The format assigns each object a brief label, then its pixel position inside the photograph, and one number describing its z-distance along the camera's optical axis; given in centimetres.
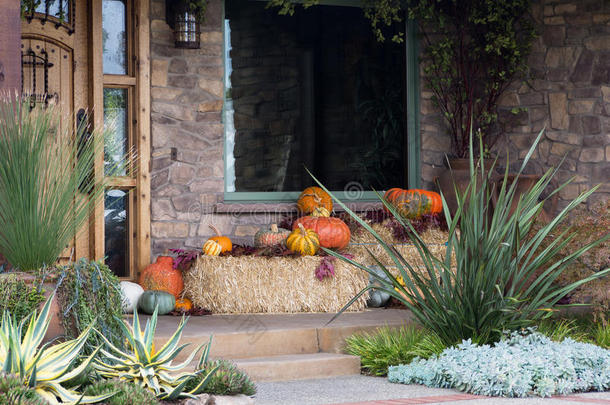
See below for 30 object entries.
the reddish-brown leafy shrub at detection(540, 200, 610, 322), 776
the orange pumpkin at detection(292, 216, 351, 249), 1004
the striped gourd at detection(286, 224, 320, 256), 971
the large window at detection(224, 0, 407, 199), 1128
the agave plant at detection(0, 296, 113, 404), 486
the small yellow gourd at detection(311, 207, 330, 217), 1057
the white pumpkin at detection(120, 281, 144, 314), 953
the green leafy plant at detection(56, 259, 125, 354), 597
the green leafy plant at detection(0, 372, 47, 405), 445
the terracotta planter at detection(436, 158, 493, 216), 1132
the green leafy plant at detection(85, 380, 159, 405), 493
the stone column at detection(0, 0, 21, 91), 633
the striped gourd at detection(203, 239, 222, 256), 982
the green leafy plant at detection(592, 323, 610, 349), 767
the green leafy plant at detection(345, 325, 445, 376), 735
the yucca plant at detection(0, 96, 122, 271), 574
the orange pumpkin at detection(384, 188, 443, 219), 1093
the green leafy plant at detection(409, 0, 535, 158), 1160
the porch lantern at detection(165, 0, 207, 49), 1045
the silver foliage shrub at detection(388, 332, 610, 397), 652
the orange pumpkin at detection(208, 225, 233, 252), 997
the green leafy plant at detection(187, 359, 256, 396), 555
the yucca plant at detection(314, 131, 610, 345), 714
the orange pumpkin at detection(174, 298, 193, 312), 953
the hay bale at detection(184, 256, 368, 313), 931
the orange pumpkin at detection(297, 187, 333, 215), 1095
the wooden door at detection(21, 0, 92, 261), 992
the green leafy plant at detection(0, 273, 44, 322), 564
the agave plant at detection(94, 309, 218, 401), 538
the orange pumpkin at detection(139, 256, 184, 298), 974
